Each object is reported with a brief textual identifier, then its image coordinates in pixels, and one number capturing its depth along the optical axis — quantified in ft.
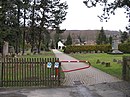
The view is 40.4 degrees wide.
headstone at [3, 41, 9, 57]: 92.48
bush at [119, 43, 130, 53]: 134.80
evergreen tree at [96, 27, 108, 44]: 208.38
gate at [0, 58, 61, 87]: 27.37
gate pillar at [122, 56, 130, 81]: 31.03
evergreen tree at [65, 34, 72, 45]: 213.32
